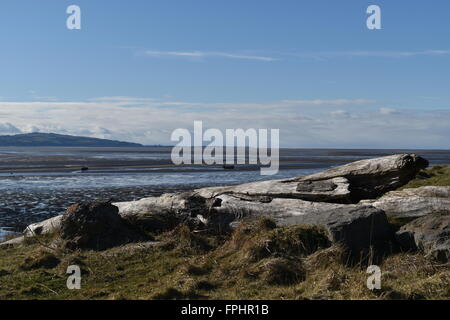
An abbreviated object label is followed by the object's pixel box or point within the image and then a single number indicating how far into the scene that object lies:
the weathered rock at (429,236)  10.46
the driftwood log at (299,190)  14.34
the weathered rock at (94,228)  14.00
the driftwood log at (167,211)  15.41
